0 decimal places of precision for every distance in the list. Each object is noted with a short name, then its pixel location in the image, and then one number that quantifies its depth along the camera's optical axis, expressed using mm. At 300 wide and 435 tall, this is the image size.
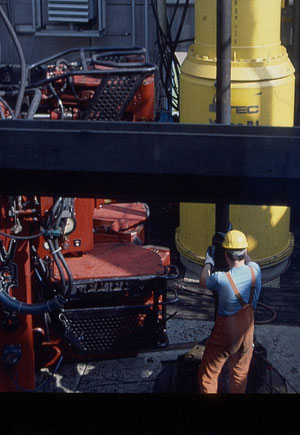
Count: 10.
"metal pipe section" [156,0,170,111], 9336
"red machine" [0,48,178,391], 5059
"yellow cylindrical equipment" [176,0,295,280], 7098
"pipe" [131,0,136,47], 11148
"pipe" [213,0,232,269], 5414
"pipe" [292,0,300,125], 9375
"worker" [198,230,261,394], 5355
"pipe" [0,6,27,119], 2312
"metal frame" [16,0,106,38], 11227
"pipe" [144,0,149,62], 10992
